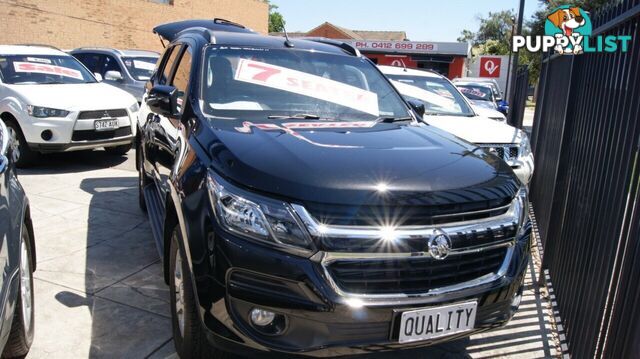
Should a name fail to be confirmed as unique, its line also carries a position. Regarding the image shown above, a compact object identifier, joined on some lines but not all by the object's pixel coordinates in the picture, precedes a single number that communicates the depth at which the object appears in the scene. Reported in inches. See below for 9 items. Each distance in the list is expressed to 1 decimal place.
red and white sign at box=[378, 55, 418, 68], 1418.6
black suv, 86.3
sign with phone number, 1405.0
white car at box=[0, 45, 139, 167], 292.7
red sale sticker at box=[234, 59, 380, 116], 139.4
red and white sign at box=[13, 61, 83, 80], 320.5
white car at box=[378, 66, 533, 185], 237.5
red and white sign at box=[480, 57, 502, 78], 1288.1
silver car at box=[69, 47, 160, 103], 421.8
